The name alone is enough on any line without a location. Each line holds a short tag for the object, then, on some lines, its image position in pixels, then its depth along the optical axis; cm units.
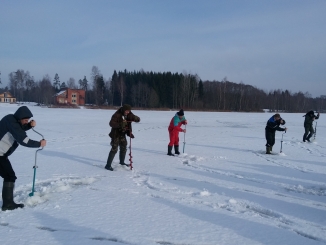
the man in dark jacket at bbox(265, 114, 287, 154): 1155
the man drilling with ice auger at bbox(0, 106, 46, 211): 478
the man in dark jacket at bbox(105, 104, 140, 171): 798
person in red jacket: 1080
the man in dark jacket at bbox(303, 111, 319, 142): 1540
